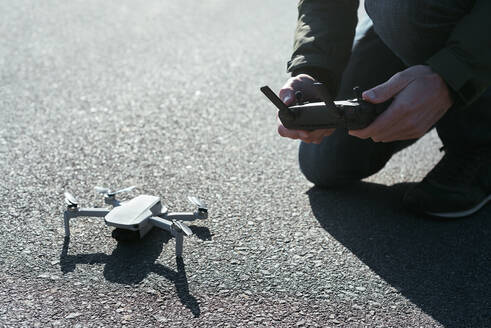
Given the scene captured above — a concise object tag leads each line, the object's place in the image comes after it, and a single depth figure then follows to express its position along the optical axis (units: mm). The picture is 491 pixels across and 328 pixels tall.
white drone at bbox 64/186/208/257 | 1751
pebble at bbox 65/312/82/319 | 1500
